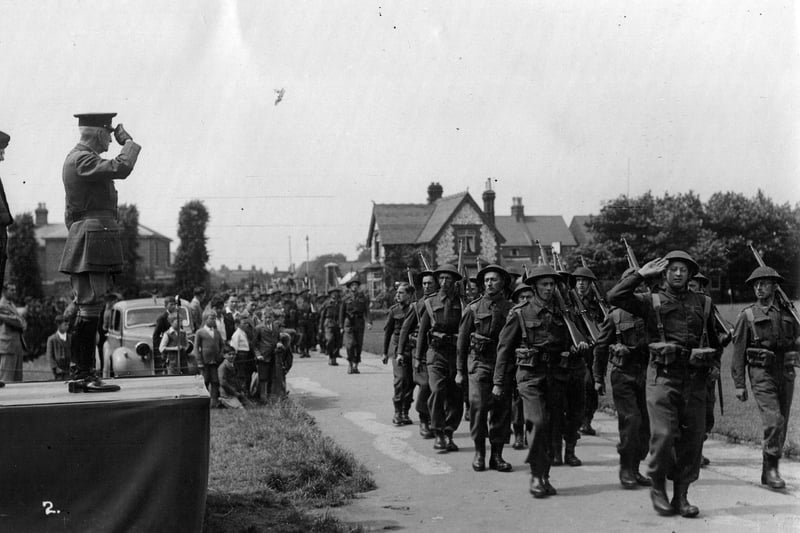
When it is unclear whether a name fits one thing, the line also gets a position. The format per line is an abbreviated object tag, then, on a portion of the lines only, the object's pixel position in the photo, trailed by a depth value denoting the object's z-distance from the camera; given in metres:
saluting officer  6.00
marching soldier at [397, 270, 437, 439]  11.31
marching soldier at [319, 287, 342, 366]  22.75
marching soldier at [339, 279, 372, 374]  20.28
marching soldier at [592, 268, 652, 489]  8.14
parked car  14.83
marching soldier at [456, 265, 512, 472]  9.27
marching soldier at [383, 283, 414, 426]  12.57
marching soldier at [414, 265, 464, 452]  10.50
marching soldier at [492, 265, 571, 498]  7.96
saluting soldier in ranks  7.14
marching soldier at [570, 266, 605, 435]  11.00
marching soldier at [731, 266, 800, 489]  8.01
